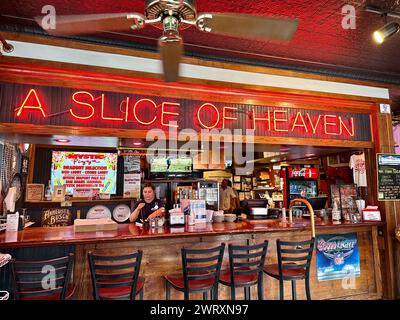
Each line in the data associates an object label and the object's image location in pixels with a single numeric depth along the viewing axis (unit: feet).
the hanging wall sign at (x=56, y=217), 18.34
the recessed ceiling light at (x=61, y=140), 11.19
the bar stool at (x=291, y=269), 9.78
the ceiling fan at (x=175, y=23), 5.50
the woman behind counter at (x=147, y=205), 13.76
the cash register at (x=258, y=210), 14.84
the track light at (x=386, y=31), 9.02
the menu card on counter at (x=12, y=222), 10.31
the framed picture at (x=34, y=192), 18.29
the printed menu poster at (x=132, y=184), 22.50
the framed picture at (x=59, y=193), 18.71
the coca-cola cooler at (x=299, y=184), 29.55
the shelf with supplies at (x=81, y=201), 18.49
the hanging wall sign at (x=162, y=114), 9.79
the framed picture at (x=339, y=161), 20.13
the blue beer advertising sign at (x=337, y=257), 12.61
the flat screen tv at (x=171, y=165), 23.59
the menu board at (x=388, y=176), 13.78
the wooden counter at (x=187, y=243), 9.43
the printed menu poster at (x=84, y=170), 21.15
